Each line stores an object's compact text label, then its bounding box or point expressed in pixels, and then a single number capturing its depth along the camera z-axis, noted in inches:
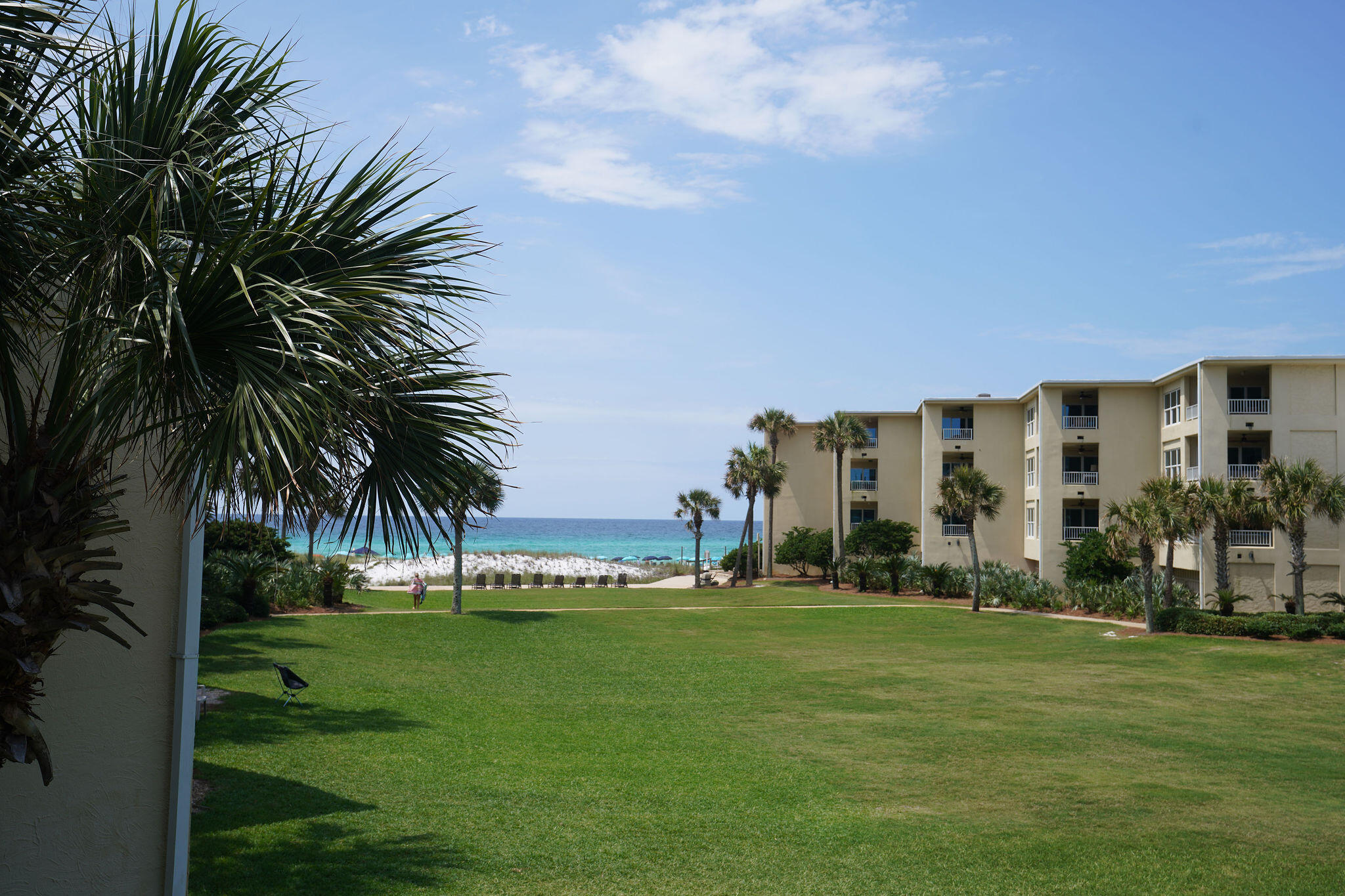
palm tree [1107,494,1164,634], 1170.6
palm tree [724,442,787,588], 2210.9
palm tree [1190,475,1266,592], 1229.7
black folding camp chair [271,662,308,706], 574.2
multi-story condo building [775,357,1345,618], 1421.0
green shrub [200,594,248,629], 895.1
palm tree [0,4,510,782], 178.9
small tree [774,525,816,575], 2261.3
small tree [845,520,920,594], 2068.2
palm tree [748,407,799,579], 2316.7
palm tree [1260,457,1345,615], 1221.1
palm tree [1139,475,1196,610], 1168.2
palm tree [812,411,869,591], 2079.2
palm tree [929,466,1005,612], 1550.2
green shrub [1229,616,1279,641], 1096.8
